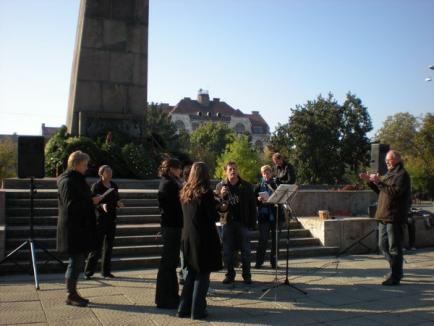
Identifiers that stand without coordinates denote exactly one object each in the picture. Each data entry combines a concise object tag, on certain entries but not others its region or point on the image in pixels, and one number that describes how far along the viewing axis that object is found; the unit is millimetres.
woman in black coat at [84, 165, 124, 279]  7957
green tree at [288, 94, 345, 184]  43688
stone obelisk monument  16297
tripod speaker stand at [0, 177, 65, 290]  7167
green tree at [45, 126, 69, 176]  15000
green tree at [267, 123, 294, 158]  46125
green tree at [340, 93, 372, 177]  44375
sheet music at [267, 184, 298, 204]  7211
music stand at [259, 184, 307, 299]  7185
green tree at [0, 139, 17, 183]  45000
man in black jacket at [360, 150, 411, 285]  7785
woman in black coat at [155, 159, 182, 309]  6199
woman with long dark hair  5613
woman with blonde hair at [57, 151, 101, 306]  6230
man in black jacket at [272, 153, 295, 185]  9570
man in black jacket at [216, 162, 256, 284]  7637
